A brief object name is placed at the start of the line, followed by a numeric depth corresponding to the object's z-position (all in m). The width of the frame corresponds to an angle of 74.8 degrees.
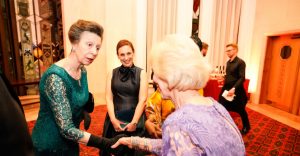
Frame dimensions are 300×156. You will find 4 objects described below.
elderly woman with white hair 0.83
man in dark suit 3.97
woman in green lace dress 1.23
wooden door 6.01
